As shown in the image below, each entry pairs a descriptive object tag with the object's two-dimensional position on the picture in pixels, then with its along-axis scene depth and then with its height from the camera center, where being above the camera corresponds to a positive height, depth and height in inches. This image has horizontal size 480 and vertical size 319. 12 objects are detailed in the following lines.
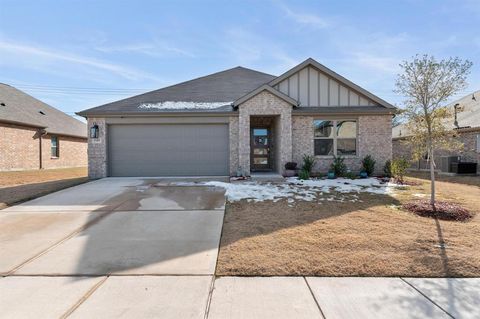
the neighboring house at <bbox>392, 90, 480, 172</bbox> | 593.0 +41.4
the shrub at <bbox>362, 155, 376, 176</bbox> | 475.2 -20.0
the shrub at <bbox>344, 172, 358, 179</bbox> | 453.7 -36.5
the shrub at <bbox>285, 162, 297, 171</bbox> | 464.4 -20.7
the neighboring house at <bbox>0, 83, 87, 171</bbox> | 695.1 +58.7
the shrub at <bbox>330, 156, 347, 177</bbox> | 472.7 -23.5
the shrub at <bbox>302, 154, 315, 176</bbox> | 469.1 -17.5
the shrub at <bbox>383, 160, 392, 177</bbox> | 470.0 -27.2
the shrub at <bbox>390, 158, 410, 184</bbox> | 424.2 -21.2
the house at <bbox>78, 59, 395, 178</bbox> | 474.9 +44.6
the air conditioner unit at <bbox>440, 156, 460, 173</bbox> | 592.1 -19.1
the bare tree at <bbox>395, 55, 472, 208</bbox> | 246.8 +49.5
